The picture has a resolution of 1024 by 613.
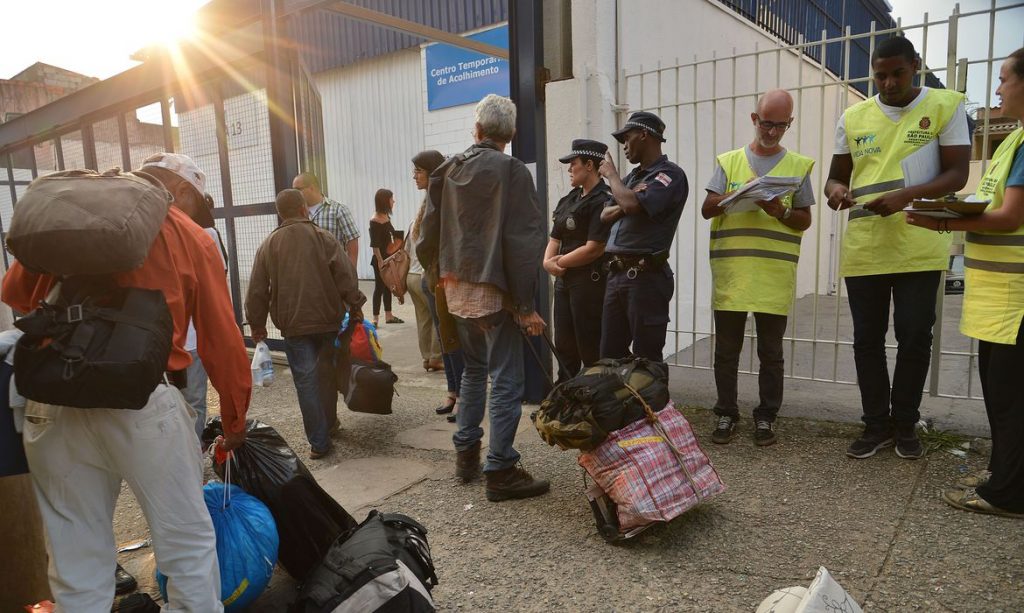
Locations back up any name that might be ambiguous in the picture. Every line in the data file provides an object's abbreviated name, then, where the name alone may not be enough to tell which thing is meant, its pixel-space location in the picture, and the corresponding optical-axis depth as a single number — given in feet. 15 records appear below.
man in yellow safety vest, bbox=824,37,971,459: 10.20
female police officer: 12.83
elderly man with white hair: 10.39
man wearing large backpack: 5.92
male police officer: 11.59
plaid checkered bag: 8.64
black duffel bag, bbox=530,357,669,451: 8.69
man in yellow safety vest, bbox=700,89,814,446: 11.82
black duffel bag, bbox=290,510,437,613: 6.44
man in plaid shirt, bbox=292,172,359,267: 17.43
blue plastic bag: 7.16
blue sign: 37.04
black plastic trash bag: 7.99
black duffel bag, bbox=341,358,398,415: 14.29
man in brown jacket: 13.19
